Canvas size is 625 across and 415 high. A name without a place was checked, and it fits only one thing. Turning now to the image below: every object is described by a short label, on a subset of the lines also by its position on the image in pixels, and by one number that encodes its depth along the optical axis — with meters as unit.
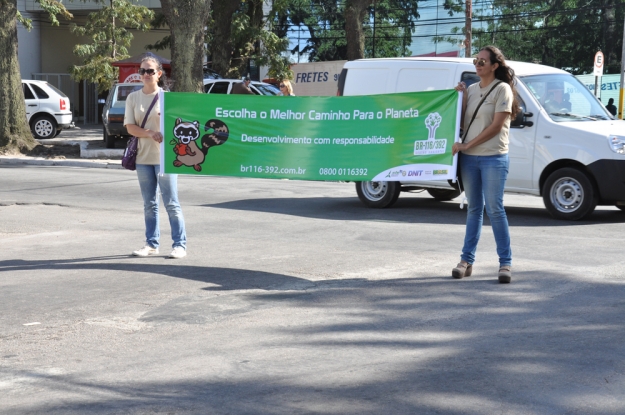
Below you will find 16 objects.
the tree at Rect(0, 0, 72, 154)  22.67
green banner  8.21
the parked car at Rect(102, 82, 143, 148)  23.53
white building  40.66
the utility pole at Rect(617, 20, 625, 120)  25.66
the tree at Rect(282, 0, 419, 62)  64.88
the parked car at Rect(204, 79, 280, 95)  26.02
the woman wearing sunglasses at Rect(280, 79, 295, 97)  17.82
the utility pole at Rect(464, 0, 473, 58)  28.06
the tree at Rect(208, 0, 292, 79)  34.28
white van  11.08
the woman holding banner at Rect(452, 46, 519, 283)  7.31
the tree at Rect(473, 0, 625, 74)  55.72
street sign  24.58
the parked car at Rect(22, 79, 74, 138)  28.61
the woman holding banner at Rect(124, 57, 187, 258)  8.27
